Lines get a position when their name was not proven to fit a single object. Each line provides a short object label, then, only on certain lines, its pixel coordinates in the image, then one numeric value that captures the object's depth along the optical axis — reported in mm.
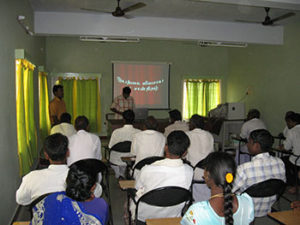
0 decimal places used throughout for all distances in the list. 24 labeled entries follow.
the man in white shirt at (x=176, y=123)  4719
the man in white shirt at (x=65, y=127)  4316
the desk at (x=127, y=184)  2581
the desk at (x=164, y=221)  1796
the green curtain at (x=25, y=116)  3592
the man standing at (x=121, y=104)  6699
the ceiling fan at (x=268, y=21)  5035
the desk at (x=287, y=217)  1833
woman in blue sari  1482
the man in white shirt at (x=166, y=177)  2301
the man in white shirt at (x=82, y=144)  3590
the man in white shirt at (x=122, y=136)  4266
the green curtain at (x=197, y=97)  9281
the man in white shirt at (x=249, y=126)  5371
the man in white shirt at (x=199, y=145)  3760
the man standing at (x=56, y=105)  5787
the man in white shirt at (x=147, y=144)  3580
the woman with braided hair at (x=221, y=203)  1555
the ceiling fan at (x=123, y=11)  4246
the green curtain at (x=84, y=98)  8586
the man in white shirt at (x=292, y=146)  4258
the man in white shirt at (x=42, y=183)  2113
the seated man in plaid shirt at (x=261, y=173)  2479
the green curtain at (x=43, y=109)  6312
